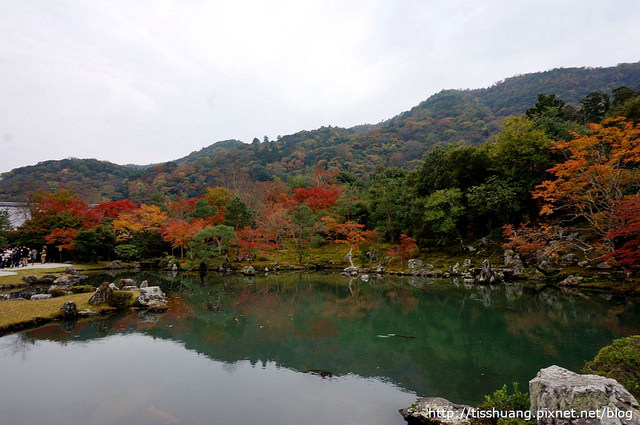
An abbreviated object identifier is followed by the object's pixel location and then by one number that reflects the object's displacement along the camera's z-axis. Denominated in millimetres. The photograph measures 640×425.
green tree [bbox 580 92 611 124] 32156
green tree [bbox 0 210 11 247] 24000
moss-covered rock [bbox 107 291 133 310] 14277
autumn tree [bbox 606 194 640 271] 13562
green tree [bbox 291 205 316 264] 28955
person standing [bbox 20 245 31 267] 26544
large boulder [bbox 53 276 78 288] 18659
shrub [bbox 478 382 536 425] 4959
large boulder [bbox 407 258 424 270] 25188
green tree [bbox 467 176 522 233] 23094
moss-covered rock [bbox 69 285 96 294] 16484
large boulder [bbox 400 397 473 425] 5254
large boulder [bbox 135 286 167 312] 14600
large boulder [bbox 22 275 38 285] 19344
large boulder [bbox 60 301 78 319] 12633
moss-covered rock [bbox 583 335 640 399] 4570
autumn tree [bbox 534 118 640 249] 15383
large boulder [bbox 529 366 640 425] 3667
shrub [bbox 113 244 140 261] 29531
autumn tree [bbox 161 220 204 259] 29234
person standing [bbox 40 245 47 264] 26828
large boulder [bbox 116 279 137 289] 17792
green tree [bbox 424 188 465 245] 25094
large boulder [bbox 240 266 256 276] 26734
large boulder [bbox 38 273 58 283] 20300
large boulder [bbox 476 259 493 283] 20345
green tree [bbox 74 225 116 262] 28016
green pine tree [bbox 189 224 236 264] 26656
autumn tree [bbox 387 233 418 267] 25594
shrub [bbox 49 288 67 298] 15408
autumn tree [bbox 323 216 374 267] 28120
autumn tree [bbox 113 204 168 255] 31312
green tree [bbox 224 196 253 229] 31553
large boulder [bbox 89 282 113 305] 13841
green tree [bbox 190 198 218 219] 32531
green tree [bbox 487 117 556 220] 22734
